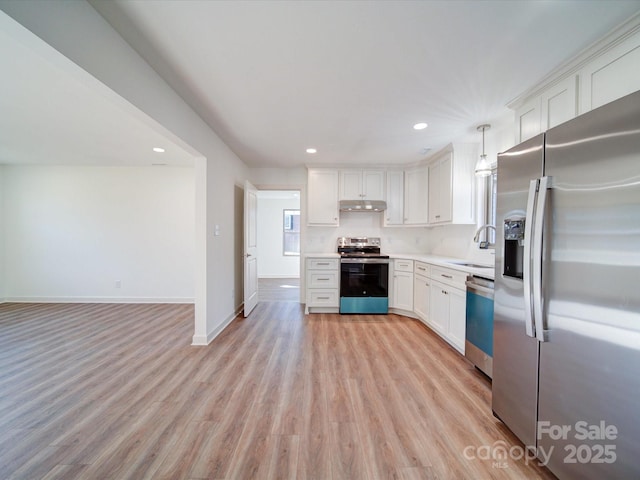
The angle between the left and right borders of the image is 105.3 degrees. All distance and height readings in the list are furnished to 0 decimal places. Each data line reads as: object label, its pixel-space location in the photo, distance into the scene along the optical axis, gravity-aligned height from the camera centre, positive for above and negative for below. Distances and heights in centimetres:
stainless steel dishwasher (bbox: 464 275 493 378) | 208 -77
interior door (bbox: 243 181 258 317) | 381 -22
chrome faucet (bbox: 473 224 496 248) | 305 -7
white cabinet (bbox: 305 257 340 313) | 399 -77
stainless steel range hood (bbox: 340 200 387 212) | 418 +54
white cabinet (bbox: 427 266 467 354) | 257 -78
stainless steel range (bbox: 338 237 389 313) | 392 -76
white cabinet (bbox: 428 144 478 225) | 328 +74
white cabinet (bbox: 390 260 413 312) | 382 -77
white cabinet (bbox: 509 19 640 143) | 143 +107
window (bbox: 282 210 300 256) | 756 +8
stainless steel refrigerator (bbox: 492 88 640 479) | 95 -26
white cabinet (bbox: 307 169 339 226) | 429 +70
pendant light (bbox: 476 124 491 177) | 265 +77
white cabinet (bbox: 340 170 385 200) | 431 +92
